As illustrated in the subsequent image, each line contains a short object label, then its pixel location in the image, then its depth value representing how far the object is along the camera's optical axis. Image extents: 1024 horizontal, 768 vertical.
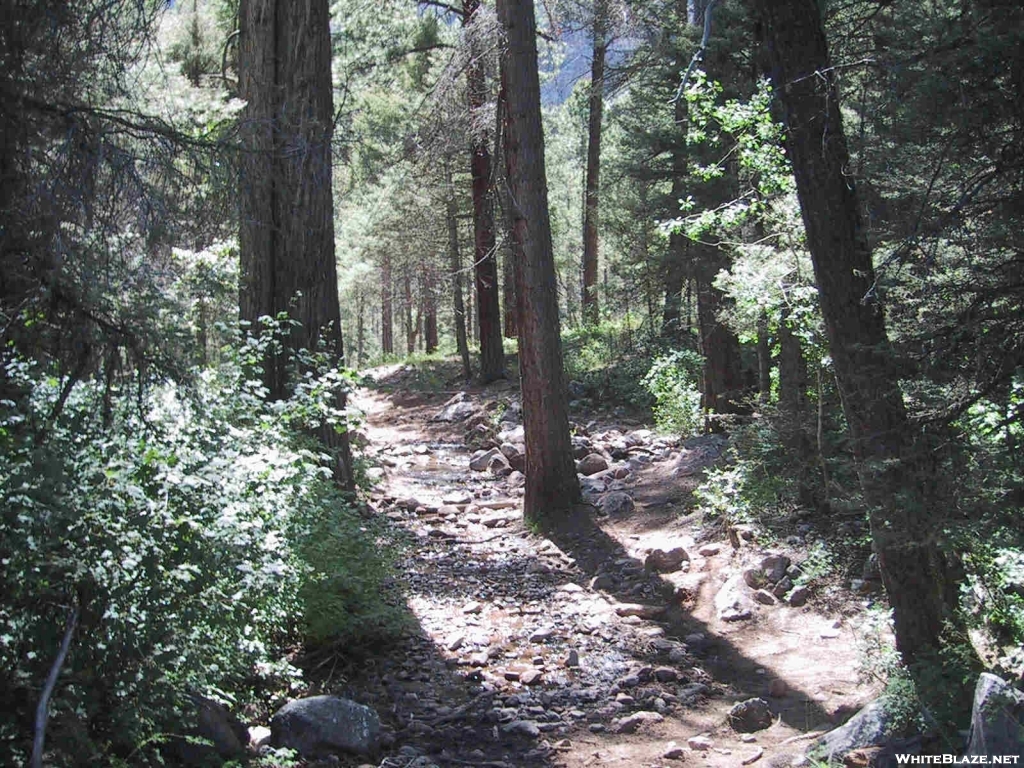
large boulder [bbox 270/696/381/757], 4.51
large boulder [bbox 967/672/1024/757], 3.05
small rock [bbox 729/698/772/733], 4.99
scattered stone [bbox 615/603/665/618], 6.98
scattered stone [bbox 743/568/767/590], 6.95
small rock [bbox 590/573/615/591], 7.75
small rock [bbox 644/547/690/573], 7.80
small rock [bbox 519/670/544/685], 5.84
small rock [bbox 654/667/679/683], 5.84
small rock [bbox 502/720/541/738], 5.09
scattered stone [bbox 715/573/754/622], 6.63
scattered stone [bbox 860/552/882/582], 6.27
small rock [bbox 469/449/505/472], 13.10
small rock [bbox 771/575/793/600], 6.73
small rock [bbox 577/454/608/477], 11.42
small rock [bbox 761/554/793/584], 6.89
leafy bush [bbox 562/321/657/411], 16.27
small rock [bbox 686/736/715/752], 4.70
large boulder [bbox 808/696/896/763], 3.90
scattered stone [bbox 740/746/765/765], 4.40
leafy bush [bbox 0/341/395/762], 3.30
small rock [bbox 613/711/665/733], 5.13
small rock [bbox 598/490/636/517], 9.65
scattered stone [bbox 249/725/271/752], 4.46
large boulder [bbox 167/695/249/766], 3.95
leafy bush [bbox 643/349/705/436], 12.24
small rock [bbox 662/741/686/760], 4.65
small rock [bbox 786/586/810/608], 6.49
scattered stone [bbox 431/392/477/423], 17.78
